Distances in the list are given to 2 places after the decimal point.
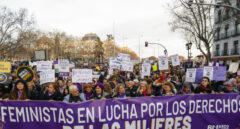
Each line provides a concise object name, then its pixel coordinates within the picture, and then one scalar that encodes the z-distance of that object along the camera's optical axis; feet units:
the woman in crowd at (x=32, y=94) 13.38
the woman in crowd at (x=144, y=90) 15.29
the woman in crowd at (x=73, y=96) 12.58
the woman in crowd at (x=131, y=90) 15.84
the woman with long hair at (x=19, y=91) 13.10
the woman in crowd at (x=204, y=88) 15.83
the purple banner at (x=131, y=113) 11.17
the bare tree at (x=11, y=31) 83.97
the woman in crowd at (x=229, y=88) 15.40
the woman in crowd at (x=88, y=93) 14.50
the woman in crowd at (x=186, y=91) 17.34
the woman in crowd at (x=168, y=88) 14.53
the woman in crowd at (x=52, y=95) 13.31
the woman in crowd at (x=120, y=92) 14.07
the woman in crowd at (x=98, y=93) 14.19
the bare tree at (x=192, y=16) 61.31
